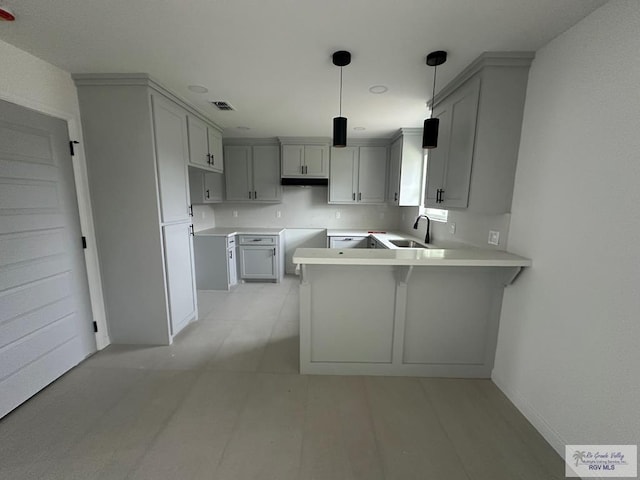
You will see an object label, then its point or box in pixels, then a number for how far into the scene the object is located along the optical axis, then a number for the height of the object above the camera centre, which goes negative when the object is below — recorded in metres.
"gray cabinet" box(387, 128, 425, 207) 3.53 +0.54
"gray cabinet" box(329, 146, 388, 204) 4.20 +0.49
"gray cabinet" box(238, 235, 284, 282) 4.16 -0.91
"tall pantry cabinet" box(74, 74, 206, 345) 2.13 +0.03
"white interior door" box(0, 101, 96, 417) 1.66 -0.44
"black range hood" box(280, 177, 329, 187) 4.21 +0.37
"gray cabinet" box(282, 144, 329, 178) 4.19 +0.70
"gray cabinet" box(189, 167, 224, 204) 3.80 +0.24
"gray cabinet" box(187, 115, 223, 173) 2.83 +0.70
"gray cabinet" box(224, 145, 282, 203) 4.30 +0.50
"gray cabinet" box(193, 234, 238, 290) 3.87 -0.93
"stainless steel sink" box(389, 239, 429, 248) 3.43 -0.54
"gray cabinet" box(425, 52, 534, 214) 1.71 +0.56
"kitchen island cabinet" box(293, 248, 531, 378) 1.96 -0.90
